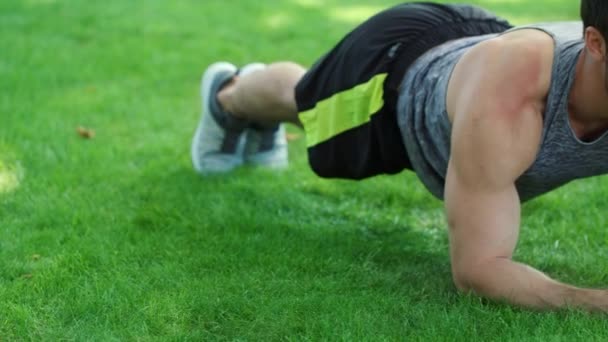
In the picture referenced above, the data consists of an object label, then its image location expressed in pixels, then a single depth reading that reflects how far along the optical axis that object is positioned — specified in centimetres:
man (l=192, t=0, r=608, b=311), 430
